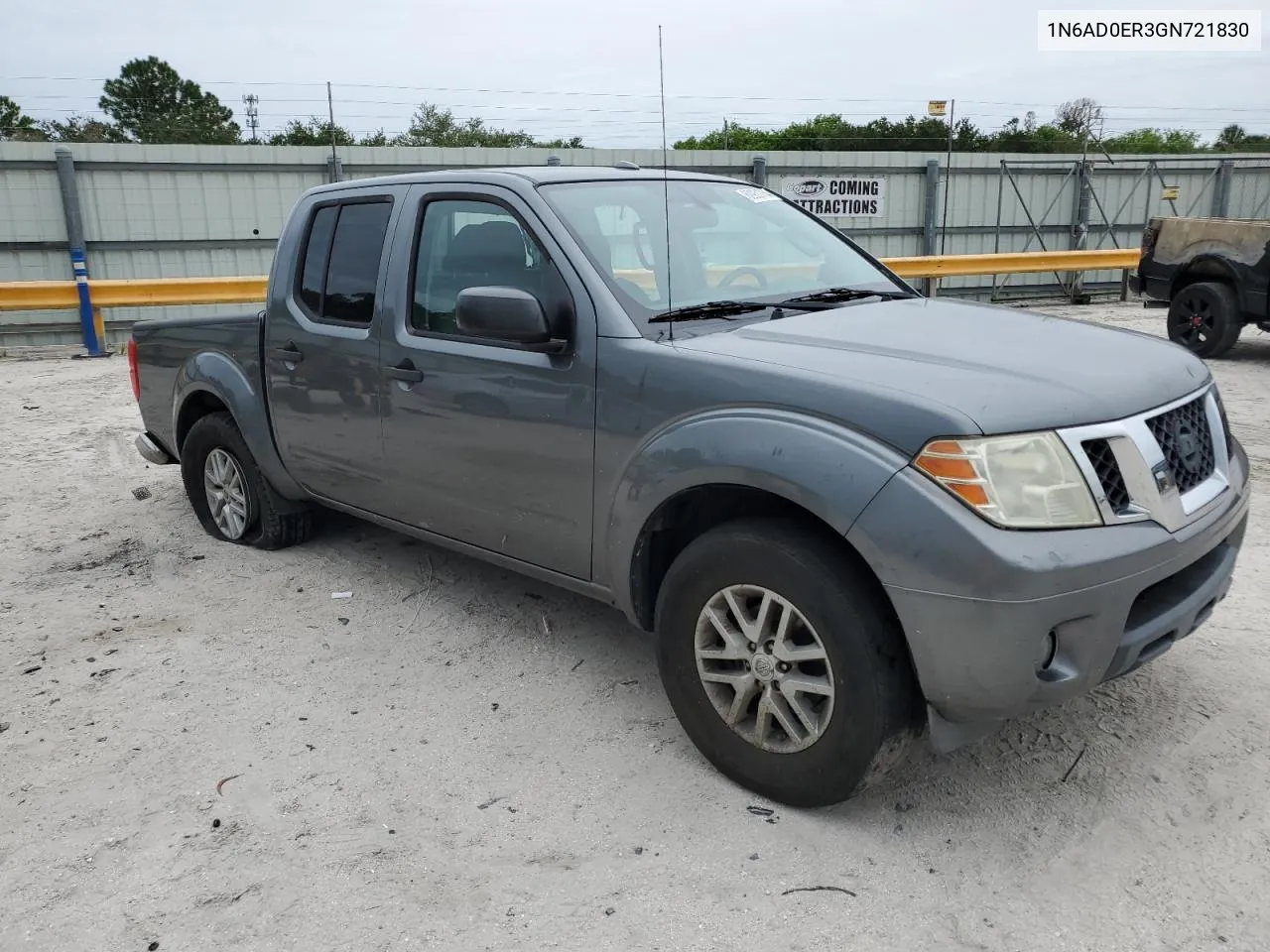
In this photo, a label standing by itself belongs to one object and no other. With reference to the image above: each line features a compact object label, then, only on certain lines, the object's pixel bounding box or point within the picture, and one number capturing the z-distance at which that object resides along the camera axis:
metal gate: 20.20
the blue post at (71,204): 15.04
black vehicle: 9.73
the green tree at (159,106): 41.38
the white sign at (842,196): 18.55
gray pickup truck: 2.45
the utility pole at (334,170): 15.49
